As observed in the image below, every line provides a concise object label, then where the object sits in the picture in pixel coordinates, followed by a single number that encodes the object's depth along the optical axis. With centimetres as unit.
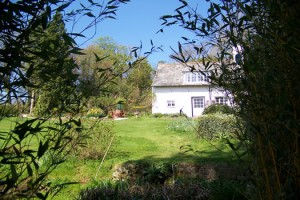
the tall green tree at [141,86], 3476
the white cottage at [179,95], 3375
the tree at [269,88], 168
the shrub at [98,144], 970
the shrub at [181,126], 1694
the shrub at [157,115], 3055
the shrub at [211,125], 1422
